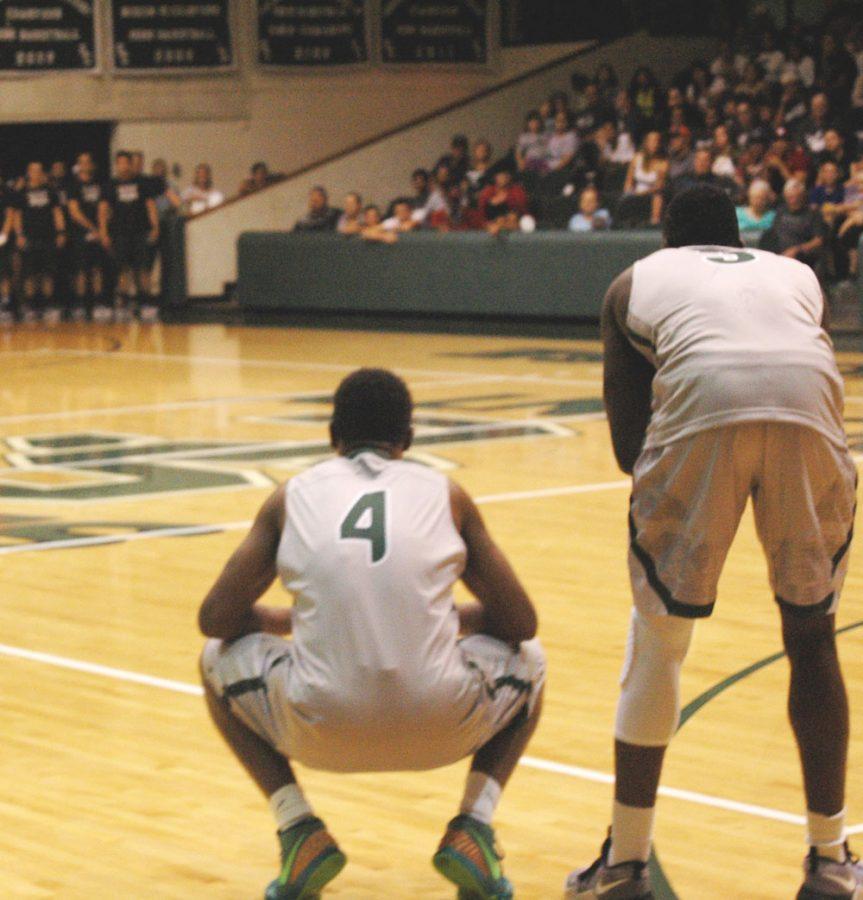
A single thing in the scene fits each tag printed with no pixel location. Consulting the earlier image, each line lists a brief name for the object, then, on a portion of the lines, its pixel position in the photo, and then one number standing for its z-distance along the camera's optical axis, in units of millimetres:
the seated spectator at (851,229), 17594
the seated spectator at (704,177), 19016
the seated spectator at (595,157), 22047
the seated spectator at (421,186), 22938
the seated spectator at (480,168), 22591
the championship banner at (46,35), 24062
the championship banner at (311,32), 25688
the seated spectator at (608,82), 24531
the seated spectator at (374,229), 21000
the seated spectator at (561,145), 23031
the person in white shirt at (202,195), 24188
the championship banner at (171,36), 24750
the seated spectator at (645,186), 19792
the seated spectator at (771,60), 22906
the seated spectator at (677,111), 21734
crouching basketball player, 3758
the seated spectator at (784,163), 19203
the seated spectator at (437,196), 22250
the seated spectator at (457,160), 23328
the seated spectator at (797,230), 17219
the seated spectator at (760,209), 17938
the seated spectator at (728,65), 23203
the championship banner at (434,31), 26453
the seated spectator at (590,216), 19786
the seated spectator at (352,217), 21609
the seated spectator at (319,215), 22500
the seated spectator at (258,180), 24656
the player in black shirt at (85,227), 22906
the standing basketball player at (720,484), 3695
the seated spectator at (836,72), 21625
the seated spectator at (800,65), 22500
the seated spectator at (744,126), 21281
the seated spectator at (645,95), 23062
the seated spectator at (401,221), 21375
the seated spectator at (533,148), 23172
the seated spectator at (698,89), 23031
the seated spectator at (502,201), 20938
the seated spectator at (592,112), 23297
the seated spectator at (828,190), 18188
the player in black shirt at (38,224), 22719
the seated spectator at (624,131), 22375
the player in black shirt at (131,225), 23000
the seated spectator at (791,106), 21381
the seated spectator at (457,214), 21422
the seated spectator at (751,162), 19719
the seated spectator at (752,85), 22219
